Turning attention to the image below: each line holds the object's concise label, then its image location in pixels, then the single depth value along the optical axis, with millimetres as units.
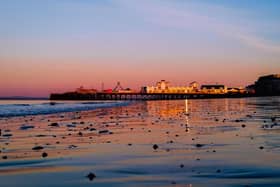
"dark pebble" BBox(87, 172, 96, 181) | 8055
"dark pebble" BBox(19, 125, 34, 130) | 19859
